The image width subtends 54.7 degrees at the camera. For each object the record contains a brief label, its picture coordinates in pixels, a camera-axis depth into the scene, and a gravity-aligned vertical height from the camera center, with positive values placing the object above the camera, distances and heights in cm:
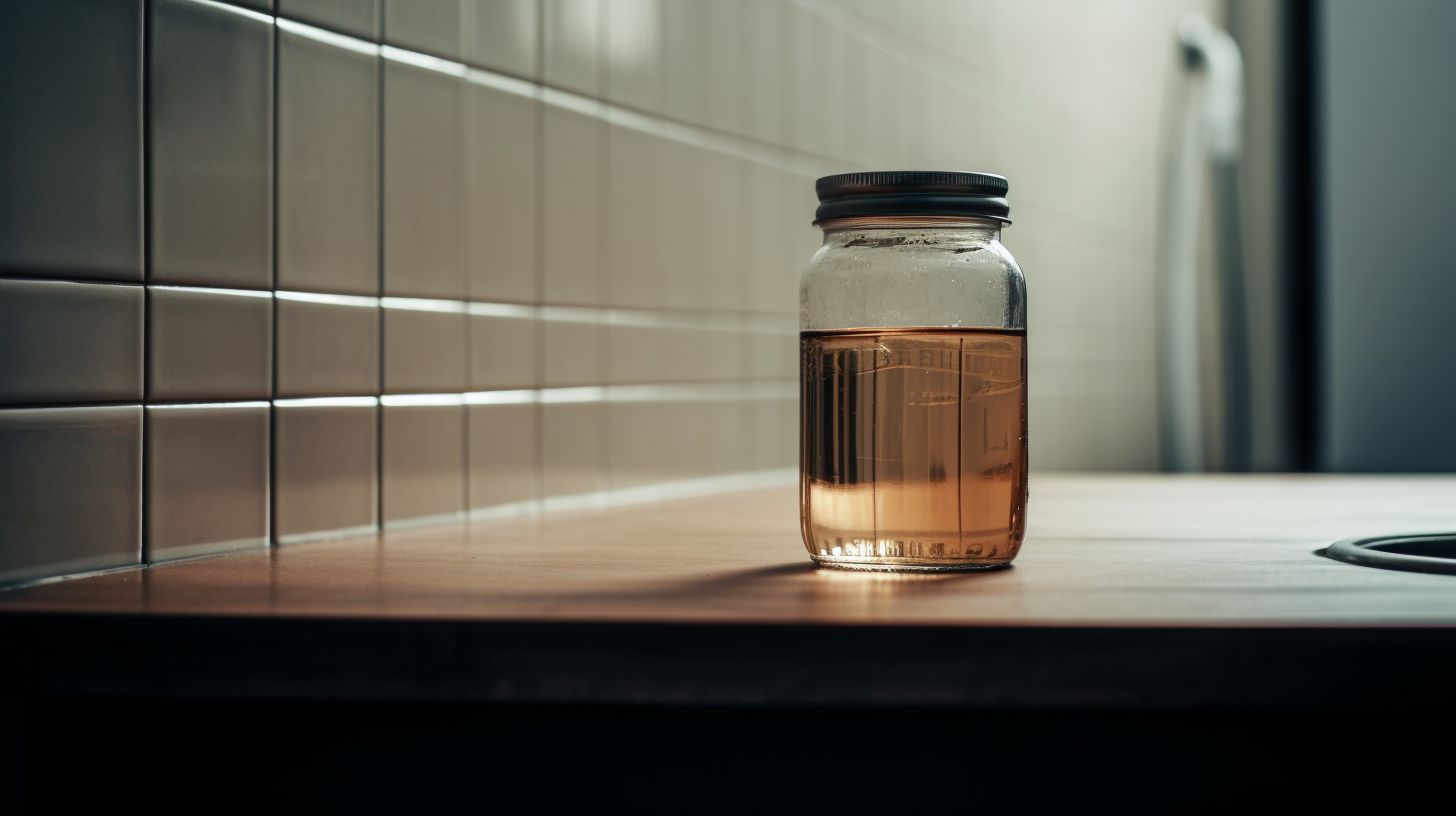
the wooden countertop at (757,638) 52 -8
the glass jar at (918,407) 67 +0
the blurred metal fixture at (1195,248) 262 +32
